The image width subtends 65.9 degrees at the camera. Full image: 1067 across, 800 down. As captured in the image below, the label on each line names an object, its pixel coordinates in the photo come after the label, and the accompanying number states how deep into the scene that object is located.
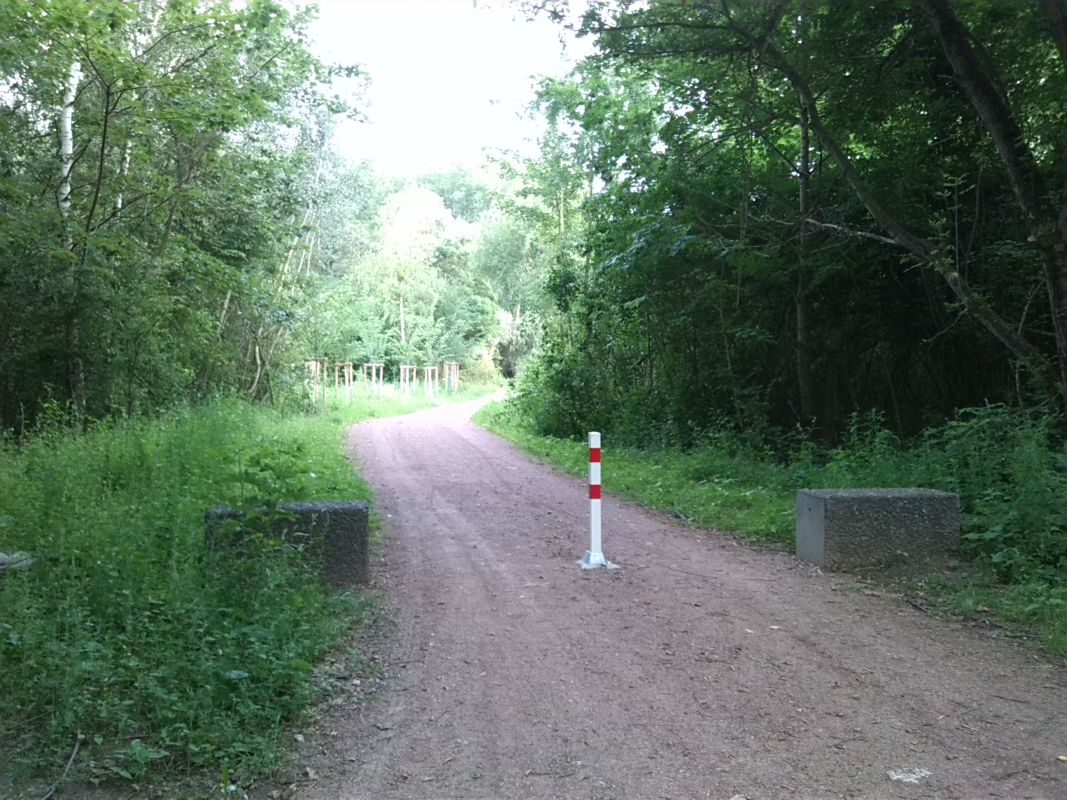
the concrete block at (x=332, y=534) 5.98
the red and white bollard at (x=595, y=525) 6.94
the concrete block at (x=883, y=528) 6.75
